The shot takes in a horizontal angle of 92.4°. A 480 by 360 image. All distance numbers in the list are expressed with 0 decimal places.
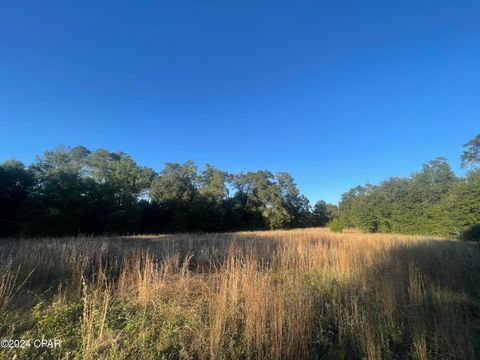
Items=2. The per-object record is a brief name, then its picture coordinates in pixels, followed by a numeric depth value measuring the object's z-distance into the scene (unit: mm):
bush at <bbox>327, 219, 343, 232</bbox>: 28122
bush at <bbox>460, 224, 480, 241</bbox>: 16297
